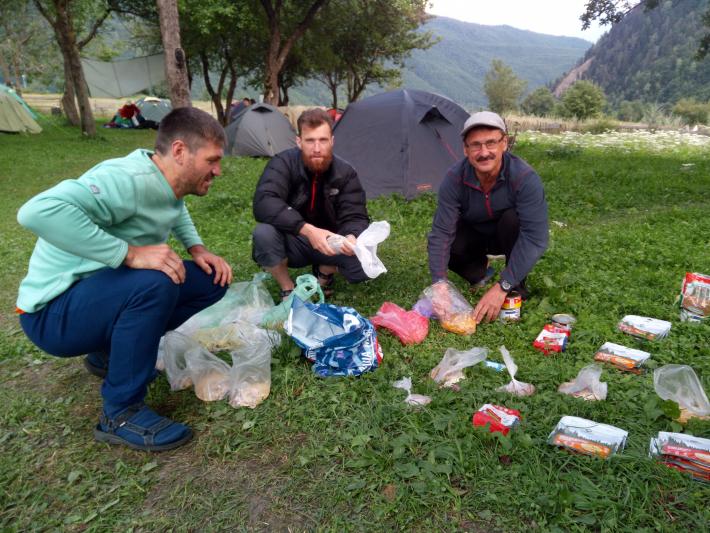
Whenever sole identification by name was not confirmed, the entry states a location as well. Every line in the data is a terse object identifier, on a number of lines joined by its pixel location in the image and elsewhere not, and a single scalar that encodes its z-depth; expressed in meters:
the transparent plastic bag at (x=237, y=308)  3.07
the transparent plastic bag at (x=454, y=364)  2.59
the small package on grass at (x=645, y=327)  2.89
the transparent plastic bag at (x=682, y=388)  2.20
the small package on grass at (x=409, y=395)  2.38
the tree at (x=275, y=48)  14.66
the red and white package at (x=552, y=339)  2.87
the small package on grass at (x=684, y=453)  1.81
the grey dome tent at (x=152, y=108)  22.86
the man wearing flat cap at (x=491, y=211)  3.04
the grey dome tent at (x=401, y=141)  7.30
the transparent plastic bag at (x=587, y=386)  2.35
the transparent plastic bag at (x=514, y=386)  2.43
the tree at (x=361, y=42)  22.48
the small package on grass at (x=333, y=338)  2.60
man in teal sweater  2.02
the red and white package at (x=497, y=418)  2.10
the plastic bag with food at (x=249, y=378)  2.47
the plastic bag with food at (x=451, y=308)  3.14
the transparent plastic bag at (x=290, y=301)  2.83
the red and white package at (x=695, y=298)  3.07
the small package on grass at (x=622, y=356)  2.60
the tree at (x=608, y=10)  10.55
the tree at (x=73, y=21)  15.04
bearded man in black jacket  3.29
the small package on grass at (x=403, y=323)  3.04
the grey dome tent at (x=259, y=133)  12.47
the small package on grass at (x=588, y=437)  1.94
